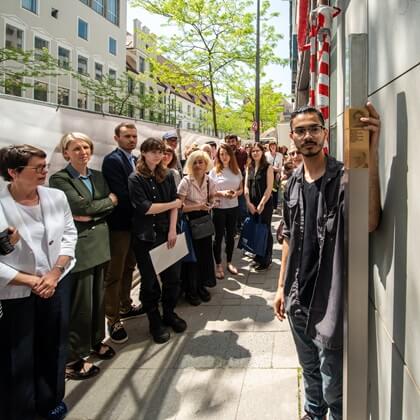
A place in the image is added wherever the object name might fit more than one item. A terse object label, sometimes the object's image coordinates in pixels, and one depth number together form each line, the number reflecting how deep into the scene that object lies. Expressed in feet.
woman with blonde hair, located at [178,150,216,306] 15.28
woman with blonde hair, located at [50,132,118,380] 10.21
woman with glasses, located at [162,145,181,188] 14.79
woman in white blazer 8.09
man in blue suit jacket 12.34
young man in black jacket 6.06
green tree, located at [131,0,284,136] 50.98
